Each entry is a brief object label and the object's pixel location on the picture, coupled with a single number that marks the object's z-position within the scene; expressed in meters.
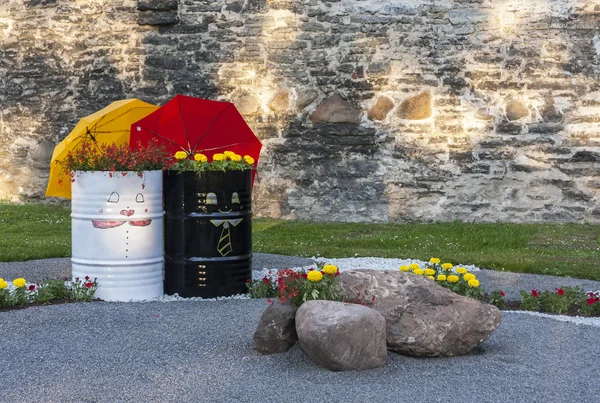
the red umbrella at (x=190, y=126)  7.66
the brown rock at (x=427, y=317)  5.12
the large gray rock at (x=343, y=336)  4.75
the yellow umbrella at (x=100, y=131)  7.50
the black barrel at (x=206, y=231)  6.99
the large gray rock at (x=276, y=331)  5.17
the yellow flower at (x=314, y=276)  5.36
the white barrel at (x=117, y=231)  6.91
